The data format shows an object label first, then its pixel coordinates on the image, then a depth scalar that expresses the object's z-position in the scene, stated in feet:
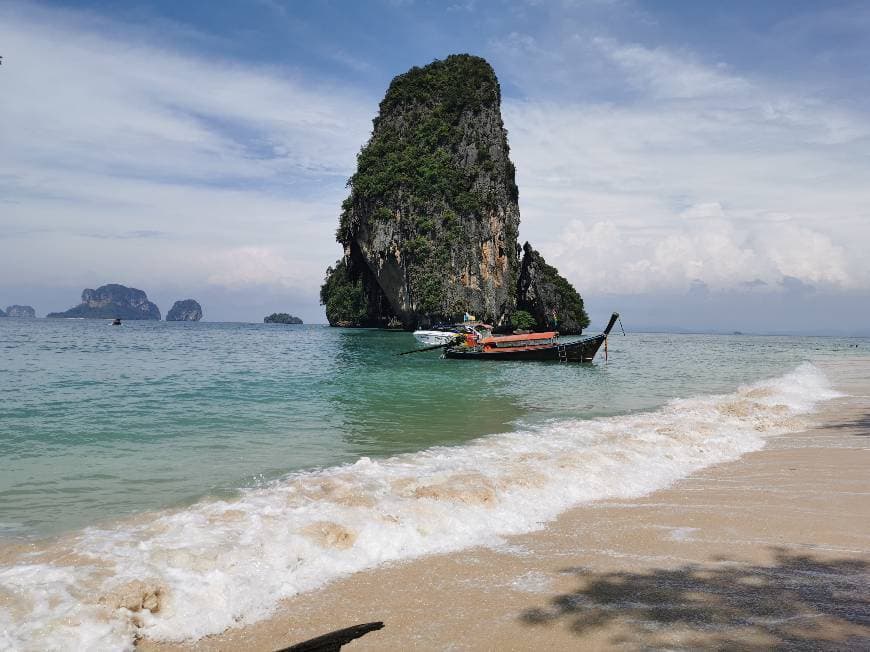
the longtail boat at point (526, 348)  96.27
